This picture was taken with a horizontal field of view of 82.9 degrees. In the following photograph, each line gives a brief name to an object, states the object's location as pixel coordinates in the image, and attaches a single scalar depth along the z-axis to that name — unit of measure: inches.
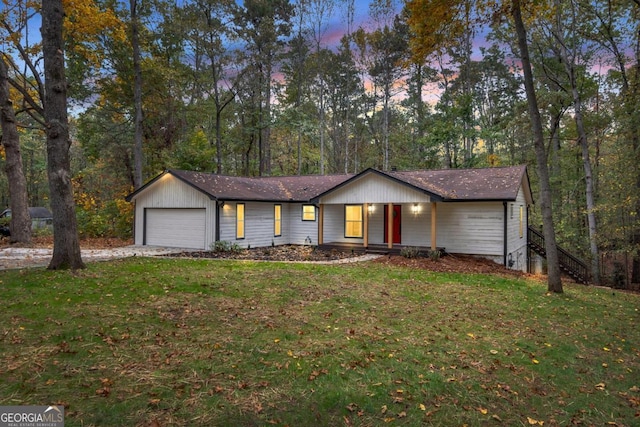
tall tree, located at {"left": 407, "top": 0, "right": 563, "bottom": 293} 362.0
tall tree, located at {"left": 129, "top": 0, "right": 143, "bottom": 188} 753.0
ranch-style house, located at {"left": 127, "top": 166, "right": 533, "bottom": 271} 601.3
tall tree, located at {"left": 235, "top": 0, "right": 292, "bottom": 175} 997.8
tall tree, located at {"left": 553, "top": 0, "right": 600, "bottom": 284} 605.9
